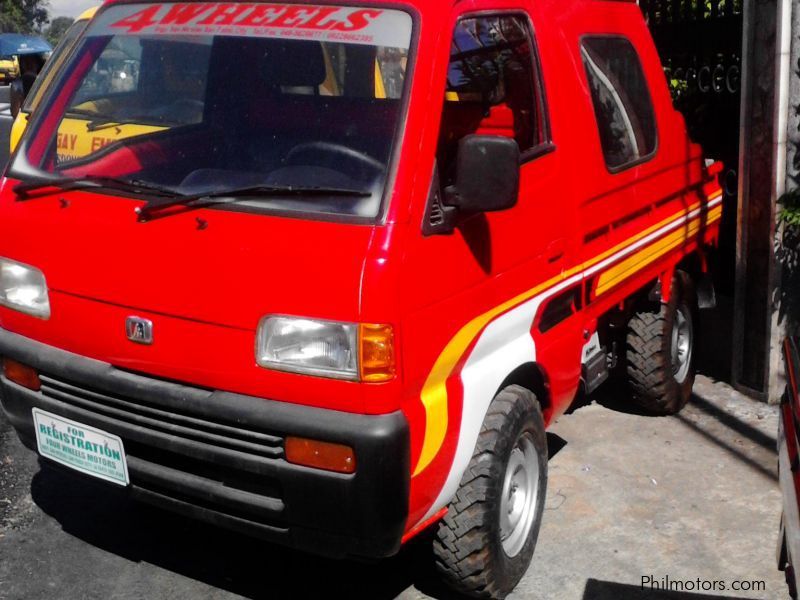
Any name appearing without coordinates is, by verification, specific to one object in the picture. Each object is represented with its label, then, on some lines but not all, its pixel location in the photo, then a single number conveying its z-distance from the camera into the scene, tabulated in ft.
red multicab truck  9.93
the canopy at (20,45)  64.95
